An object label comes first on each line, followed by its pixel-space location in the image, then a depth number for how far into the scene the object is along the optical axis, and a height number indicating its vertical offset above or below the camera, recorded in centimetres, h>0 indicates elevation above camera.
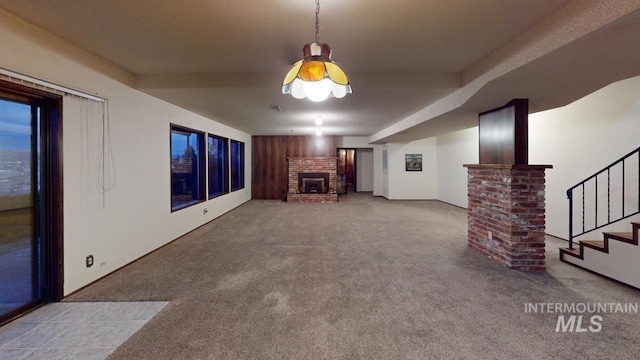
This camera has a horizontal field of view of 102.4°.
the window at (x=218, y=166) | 624 +30
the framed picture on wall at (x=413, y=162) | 914 +52
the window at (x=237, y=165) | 790 +39
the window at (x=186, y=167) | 456 +19
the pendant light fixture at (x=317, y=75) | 169 +68
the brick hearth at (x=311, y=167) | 911 +35
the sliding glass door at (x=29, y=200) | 214 -20
